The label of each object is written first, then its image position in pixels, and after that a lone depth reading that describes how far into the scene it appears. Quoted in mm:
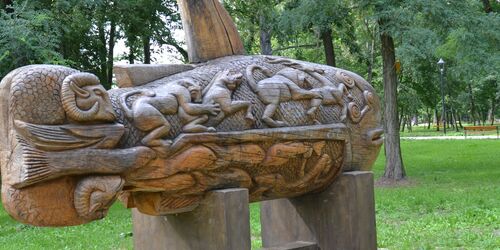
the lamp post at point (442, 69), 25252
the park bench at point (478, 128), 32588
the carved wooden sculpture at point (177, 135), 3662
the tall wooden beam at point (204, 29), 4973
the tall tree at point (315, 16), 12962
